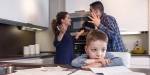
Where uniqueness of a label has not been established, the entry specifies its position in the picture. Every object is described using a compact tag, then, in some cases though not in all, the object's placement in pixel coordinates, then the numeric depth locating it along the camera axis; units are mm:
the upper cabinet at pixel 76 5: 2199
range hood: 1631
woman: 1560
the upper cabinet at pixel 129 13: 2022
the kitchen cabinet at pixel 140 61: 1910
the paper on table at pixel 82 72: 625
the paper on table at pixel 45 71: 636
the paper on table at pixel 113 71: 613
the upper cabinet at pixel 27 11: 1656
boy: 774
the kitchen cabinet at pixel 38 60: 1621
